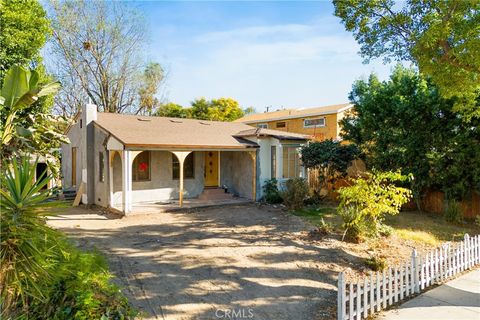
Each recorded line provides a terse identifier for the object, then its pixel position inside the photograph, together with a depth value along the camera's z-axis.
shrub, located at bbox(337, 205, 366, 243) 9.24
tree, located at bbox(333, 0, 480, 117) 7.48
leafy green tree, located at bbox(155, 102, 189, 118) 33.72
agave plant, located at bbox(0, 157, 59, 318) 3.79
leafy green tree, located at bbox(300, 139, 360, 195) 15.40
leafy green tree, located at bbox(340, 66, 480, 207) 12.70
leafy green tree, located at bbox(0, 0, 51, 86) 13.51
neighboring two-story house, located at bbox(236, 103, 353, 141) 26.73
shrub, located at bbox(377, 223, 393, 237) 9.88
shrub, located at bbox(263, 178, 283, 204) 15.95
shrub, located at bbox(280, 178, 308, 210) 14.10
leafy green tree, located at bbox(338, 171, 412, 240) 8.84
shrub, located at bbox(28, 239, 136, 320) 3.89
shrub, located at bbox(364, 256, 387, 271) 7.51
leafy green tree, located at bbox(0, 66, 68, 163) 6.58
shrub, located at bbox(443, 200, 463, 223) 12.53
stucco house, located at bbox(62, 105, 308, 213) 14.23
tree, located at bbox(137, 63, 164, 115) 31.27
